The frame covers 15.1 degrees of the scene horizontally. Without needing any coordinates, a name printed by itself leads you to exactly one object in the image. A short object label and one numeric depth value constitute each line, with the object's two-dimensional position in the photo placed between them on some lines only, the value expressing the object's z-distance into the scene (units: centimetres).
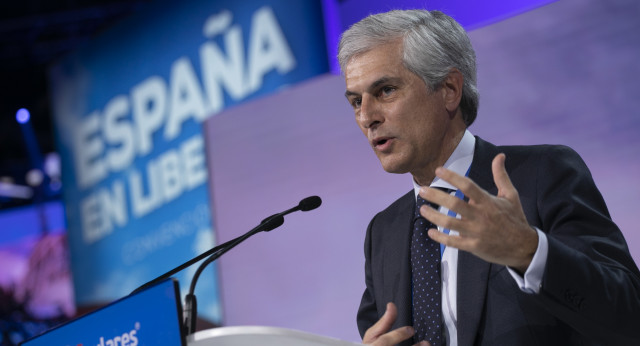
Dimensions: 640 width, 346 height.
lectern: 294
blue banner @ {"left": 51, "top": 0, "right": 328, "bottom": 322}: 524
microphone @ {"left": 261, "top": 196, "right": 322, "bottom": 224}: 331
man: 305
